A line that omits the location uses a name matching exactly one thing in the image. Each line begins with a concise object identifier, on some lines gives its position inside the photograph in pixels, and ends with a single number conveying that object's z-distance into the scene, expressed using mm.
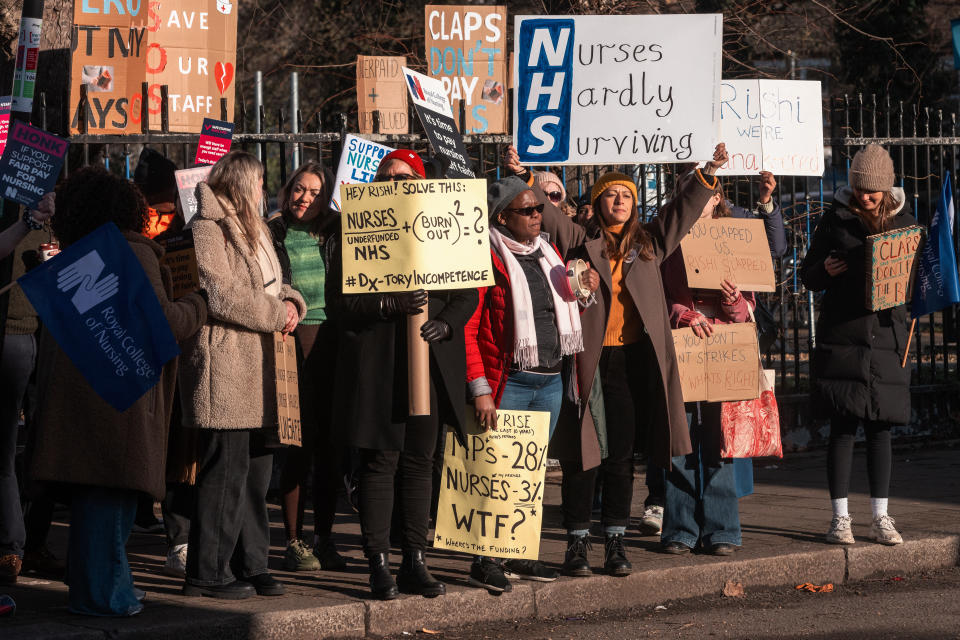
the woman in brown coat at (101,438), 10070
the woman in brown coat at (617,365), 12367
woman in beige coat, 10930
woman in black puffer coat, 13945
